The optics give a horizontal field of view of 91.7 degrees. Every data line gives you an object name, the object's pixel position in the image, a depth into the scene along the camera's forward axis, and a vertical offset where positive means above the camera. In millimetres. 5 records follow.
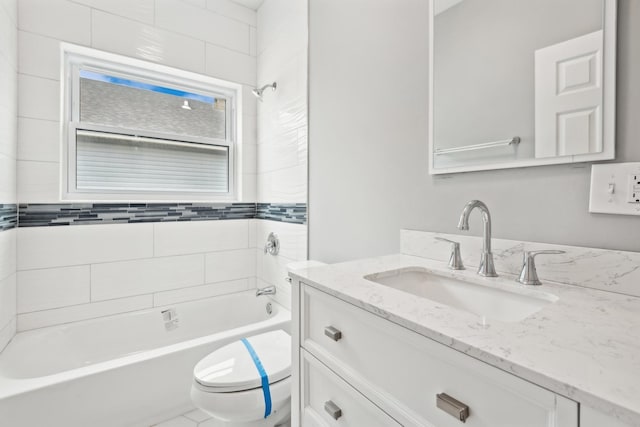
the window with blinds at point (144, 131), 2002 +548
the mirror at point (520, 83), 797 +389
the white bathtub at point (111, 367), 1286 -804
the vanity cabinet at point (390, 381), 462 -329
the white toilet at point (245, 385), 1176 -687
